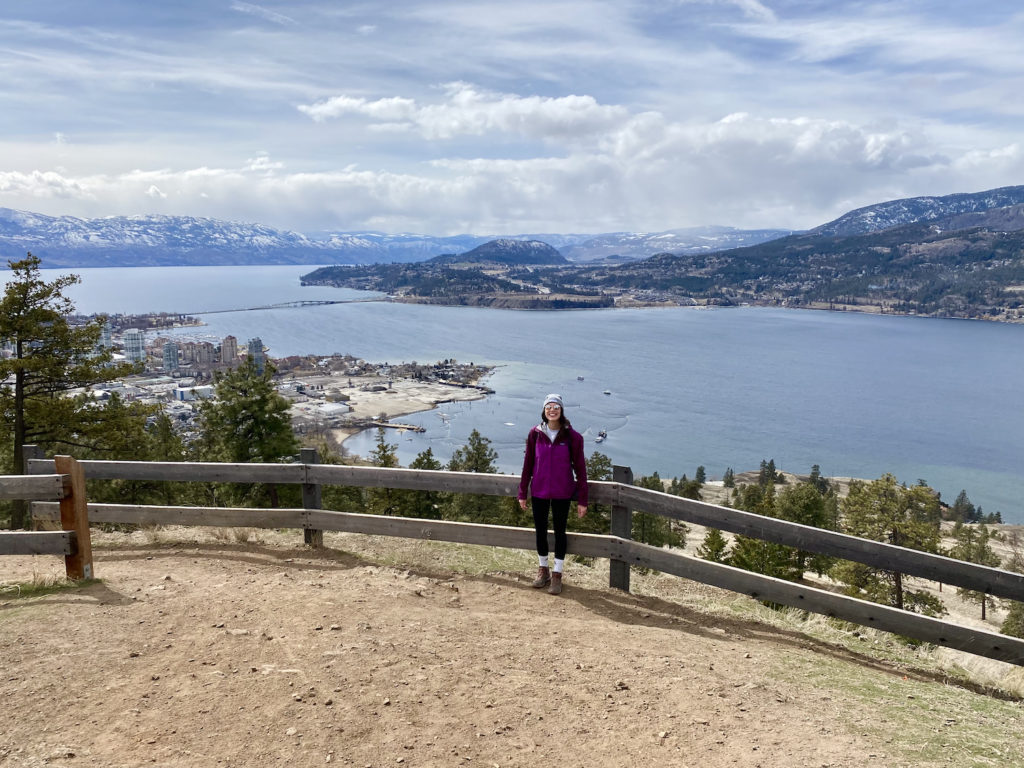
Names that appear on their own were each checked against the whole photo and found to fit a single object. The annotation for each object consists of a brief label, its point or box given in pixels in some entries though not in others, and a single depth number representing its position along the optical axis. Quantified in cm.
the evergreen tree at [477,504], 2844
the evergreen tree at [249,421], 2334
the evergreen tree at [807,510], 3328
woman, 648
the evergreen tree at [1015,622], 3053
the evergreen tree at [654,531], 3612
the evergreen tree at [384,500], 2501
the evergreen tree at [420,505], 2630
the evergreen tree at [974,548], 3831
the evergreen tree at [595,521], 2592
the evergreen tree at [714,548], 2630
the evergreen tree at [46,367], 1574
